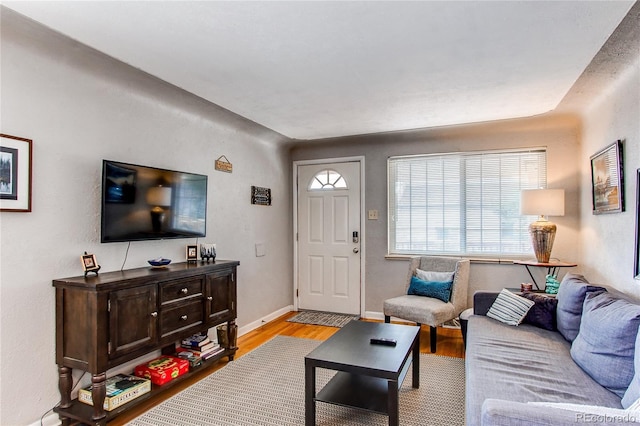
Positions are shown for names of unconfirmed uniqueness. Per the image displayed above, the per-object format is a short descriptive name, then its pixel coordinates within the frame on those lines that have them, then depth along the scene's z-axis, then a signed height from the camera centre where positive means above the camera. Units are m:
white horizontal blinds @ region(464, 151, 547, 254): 4.06 +0.22
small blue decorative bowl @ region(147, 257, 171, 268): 2.80 -0.35
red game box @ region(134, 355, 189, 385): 2.61 -1.12
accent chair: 3.46 -0.85
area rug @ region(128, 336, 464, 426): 2.29 -1.28
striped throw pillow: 2.79 -0.72
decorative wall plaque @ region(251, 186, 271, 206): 4.32 +0.26
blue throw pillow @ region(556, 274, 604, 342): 2.38 -0.60
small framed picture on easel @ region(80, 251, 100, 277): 2.36 -0.30
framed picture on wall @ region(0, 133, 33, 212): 2.02 +0.25
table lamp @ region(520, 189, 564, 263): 3.48 +0.06
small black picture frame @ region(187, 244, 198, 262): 3.26 -0.32
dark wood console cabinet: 2.15 -0.68
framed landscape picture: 2.62 +0.29
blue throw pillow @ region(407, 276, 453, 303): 3.75 -0.75
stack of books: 3.04 -1.09
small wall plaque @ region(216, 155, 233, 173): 3.76 +0.55
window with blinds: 4.09 +0.19
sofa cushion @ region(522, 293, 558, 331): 2.70 -0.72
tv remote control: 2.37 -0.82
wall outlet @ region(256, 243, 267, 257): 4.38 -0.40
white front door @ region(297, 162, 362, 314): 4.80 -0.27
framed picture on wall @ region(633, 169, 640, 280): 2.32 -0.08
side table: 3.46 -0.45
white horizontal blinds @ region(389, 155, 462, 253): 4.37 +0.16
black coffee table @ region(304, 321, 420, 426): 1.99 -0.85
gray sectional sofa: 1.23 -0.79
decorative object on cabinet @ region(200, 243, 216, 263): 3.33 -0.32
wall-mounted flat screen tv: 2.50 +0.11
